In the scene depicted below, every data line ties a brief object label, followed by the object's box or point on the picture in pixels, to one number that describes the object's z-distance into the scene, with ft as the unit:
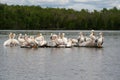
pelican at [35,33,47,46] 144.27
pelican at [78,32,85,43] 149.82
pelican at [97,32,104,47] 142.72
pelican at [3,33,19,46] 151.74
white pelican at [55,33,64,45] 142.88
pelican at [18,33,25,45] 150.82
